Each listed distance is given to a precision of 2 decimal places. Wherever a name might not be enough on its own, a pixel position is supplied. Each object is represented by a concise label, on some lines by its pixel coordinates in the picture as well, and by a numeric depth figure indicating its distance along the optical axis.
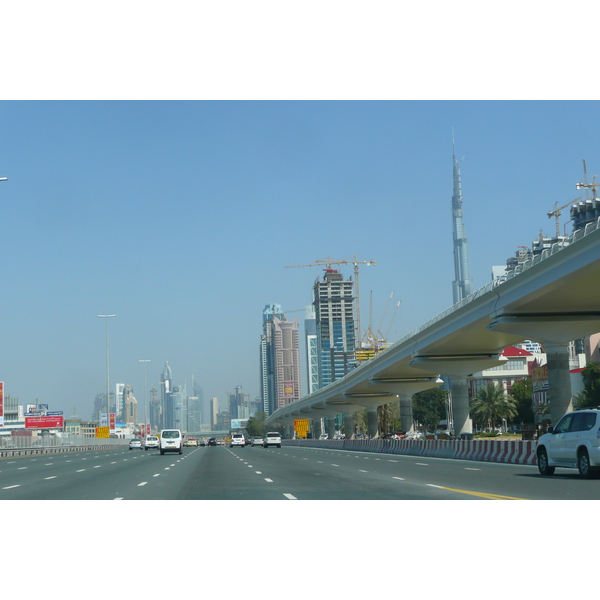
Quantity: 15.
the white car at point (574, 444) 21.05
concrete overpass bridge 36.47
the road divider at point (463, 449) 33.88
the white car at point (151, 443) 88.56
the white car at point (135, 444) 95.88
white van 60.72
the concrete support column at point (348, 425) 127.18
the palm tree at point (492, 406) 117.12
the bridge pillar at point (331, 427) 147.43
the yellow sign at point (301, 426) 146.00
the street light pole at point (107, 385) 100.63
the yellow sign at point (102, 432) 116.82
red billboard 113.94
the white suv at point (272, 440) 88.88
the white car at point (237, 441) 96.85
